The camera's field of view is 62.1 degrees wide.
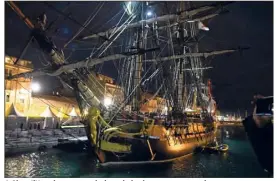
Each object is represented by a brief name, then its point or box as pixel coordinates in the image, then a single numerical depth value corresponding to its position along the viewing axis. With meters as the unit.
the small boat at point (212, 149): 29.16
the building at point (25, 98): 35.75
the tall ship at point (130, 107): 15.53
